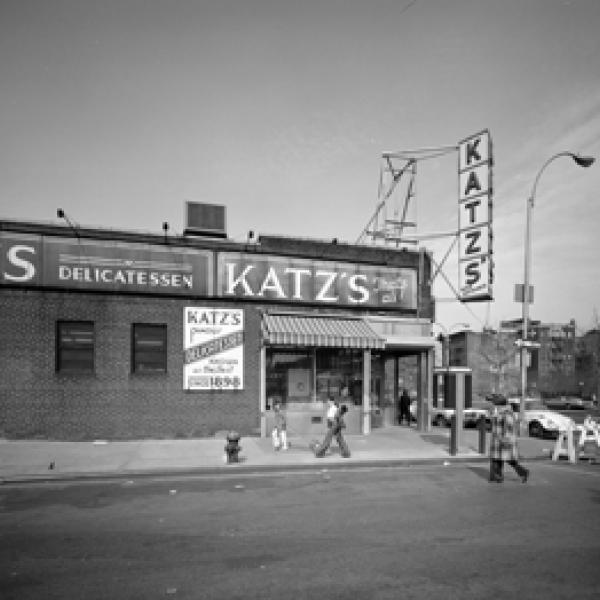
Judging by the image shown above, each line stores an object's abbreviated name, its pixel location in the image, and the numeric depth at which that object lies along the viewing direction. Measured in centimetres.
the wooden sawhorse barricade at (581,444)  1311
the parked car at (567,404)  5159
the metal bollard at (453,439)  1325
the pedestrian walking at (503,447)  1008
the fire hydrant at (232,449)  1167
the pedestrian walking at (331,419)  1258
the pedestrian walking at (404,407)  2036
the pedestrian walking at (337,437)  1254
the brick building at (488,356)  6469
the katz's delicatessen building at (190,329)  1448
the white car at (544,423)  1900
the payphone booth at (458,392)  1487
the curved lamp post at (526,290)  1784
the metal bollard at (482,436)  1385
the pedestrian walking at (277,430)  1355
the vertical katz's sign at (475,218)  1661
